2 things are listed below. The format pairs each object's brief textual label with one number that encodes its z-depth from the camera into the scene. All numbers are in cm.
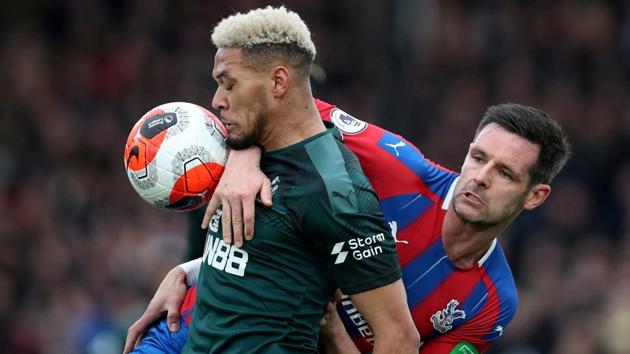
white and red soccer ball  1024
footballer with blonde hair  956
